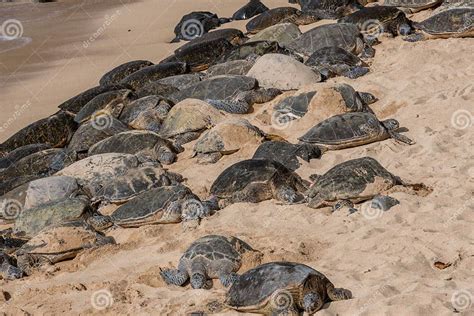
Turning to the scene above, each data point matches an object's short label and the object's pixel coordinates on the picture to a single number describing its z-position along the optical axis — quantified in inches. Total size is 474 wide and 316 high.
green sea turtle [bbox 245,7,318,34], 1184.2
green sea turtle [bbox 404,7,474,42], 844.0
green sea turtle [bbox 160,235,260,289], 470.3
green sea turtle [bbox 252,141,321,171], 636.7
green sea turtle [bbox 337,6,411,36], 947.3
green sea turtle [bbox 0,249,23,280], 542.0
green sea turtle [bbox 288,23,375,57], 917.5
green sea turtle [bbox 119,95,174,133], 824.3
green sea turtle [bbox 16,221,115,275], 552.4
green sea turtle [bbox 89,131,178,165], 729.6
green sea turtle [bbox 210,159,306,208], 579.9
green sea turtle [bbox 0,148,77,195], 767.7
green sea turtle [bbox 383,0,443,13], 1021.2
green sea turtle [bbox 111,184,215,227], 575.2
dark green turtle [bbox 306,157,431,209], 534.0
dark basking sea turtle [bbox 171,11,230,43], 1377.2
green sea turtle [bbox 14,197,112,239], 603.5
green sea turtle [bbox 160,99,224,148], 762.8
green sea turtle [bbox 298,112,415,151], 636.1
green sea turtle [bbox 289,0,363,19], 1170.6
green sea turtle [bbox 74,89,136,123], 893.2
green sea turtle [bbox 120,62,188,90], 1020.5
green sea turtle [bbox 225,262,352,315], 395.9
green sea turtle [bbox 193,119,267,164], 691.4
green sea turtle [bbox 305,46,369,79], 837.2
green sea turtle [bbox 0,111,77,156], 882.8
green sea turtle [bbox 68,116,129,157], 809.5
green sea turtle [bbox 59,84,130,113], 963.3
